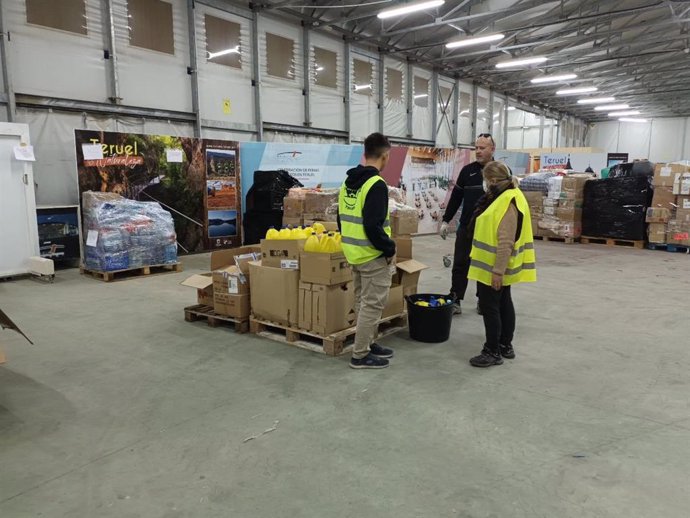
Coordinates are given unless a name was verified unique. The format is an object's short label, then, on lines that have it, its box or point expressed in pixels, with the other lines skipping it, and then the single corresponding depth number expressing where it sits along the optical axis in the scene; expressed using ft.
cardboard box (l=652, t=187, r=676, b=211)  32.45
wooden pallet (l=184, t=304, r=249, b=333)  14.98
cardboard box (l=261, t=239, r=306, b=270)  13.68
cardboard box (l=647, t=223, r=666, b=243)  33.24
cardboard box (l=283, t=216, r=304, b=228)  25.23
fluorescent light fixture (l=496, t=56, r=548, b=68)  44.86
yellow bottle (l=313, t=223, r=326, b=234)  14.66
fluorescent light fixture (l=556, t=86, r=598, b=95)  59.26
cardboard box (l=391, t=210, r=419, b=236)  17.01
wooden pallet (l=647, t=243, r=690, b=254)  32.76
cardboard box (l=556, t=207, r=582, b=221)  36.88
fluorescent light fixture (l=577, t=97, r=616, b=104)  67.26
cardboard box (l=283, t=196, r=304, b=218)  25.27
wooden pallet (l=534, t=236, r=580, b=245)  37.17
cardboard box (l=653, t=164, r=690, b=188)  31.89
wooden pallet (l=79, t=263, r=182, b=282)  22.26
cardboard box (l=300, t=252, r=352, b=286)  12.85
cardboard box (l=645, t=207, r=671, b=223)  32.86
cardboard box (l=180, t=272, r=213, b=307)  15.97
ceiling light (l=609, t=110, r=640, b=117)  83.82
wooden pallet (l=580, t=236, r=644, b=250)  34.71
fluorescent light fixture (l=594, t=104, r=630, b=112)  73.36
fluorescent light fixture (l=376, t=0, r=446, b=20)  30.50
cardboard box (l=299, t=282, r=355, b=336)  13.12
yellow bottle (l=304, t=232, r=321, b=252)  13.03
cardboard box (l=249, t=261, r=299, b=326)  13.78
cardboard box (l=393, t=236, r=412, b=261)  16.33
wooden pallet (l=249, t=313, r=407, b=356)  13.14
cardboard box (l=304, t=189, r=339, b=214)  24.84
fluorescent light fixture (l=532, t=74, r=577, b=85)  50.44
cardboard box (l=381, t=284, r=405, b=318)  15.02
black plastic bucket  14.03
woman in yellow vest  11.52
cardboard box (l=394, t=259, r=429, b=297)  15.65
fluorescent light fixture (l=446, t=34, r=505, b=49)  37.88
